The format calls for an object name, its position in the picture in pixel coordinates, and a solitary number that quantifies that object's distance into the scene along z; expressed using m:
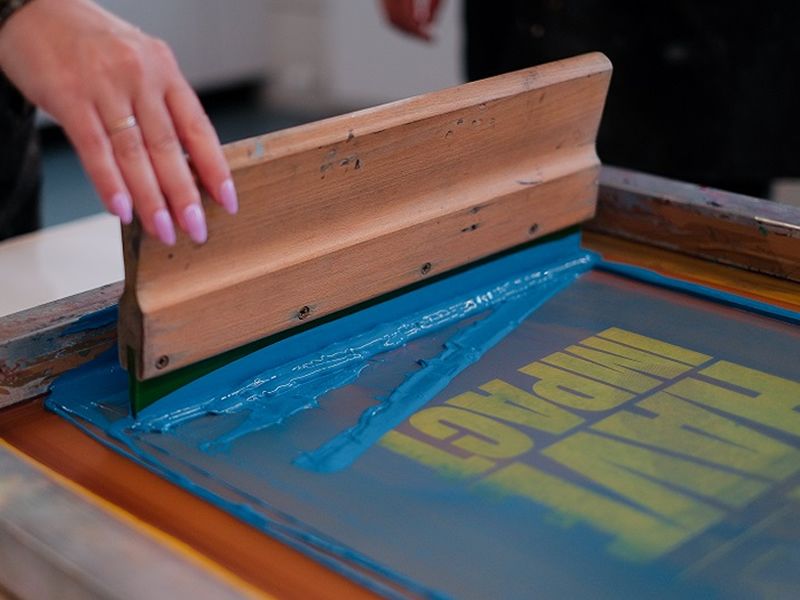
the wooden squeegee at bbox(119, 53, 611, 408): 1.10
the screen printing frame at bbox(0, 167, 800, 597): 0.97
